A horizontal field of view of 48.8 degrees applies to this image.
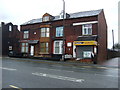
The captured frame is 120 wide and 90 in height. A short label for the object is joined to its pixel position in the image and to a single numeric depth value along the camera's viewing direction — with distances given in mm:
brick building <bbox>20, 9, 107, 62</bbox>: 23203
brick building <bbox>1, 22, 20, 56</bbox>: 41500
